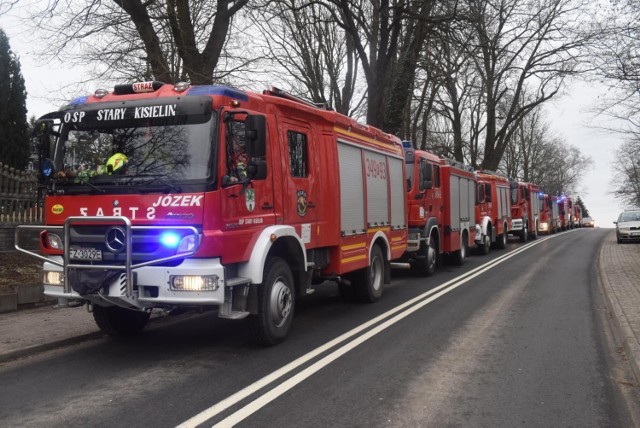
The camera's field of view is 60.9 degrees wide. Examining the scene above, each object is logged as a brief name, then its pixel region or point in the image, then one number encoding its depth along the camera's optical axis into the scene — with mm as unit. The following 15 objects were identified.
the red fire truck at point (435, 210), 13195
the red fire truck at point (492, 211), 19469
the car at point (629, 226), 26109
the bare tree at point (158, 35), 12586
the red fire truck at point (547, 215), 35281
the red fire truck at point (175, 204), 5434
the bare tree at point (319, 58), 24062
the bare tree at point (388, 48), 18266
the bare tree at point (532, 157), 66188
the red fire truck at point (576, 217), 59531
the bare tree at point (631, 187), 52294
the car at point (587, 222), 77712
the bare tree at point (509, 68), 18656
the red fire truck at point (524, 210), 26250
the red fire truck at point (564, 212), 45656
